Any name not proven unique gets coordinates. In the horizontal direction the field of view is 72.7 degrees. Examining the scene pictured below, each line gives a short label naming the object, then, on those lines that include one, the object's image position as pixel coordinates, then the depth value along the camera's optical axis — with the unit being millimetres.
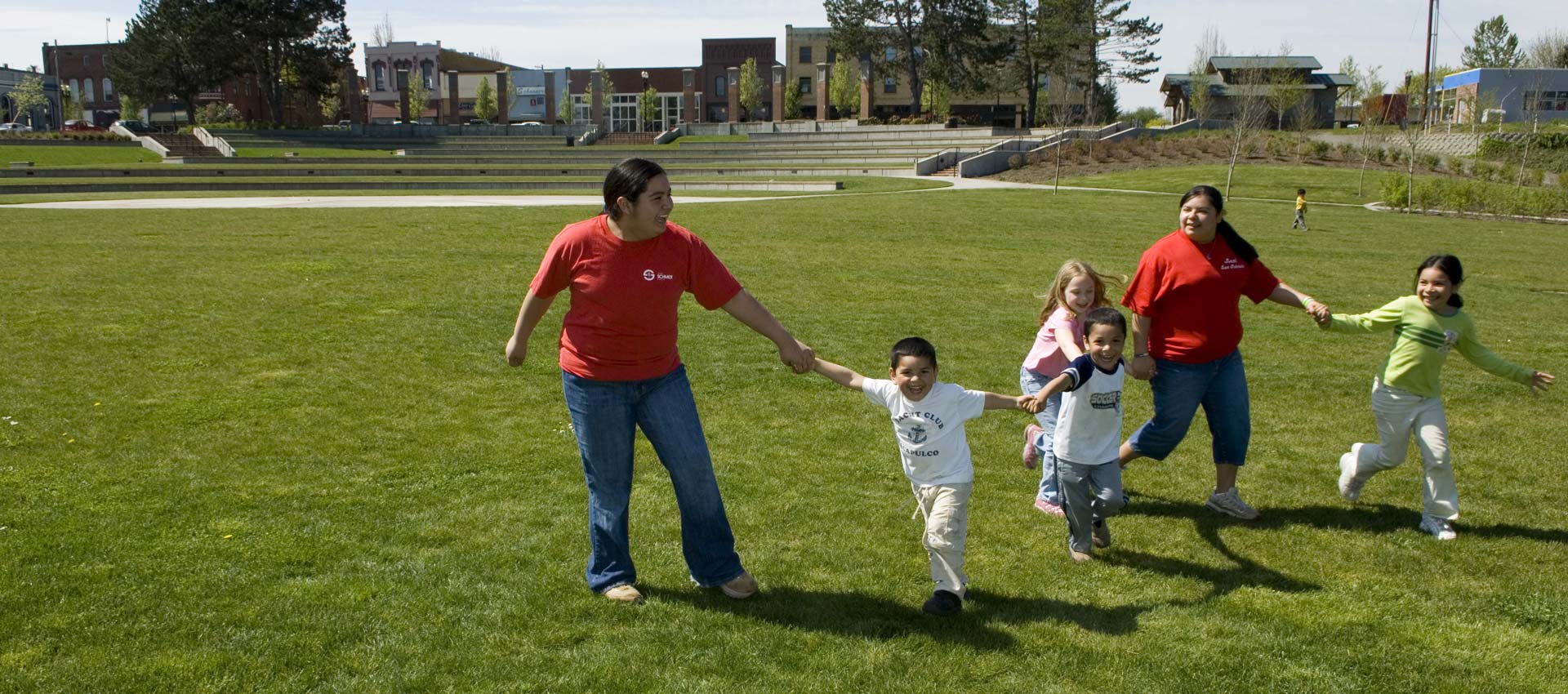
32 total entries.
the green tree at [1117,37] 69938
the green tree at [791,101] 84775
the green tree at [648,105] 84500
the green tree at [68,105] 100438
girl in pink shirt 5590
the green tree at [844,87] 82062
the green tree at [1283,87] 59562
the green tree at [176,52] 68500
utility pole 47825
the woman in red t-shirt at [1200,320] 5492
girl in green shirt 5465
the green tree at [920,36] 75125
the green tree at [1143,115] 78306
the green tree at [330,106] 85581
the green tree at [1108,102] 73225
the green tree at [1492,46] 89688
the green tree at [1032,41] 69812
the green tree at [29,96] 88875
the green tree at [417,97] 87656
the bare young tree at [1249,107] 46562
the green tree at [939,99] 78375
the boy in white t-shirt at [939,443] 4453
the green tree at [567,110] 85875
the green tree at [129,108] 82562
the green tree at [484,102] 87188
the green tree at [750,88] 86938
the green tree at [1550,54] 79625
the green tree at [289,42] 69375
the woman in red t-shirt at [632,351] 4258
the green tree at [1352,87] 69062
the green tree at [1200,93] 67812
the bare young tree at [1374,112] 50562
